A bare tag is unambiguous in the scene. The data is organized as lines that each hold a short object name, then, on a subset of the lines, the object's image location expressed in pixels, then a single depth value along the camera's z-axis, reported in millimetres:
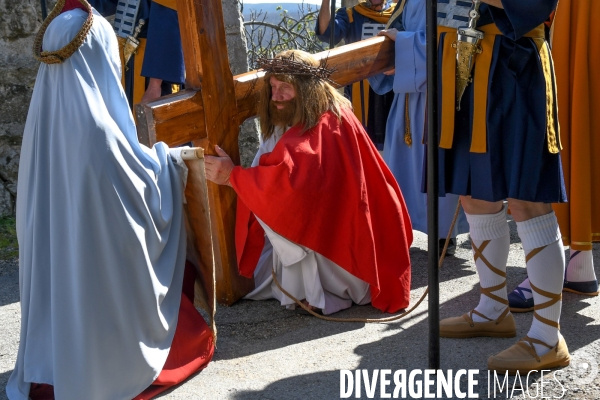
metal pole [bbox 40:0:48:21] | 4566
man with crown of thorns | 3705
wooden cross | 3418
